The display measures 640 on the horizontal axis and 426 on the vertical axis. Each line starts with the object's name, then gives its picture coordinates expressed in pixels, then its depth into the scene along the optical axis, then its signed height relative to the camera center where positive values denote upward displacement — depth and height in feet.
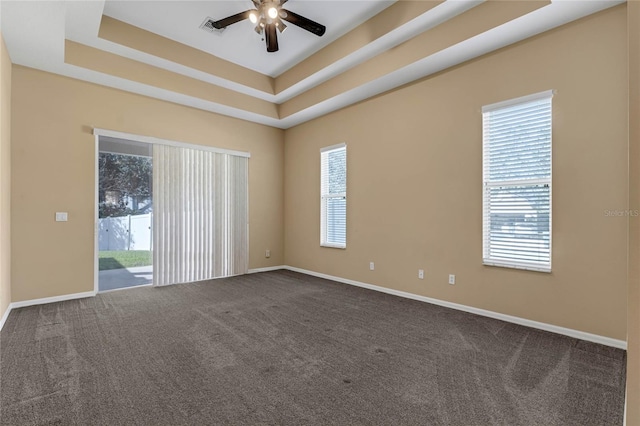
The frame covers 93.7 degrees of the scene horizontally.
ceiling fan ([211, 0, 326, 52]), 9.83 +6.70
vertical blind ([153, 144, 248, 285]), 16.15 -0.11
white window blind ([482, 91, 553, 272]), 10.17 +1.08
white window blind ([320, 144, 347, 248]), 17.49 +1.02
